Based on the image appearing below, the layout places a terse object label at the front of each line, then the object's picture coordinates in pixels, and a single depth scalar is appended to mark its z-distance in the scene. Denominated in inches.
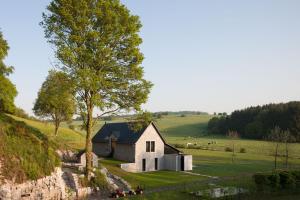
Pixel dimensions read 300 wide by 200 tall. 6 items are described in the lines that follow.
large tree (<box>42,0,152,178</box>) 1280.8
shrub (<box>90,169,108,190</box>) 1343.8
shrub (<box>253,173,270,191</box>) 1576.0
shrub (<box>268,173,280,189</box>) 1599.4
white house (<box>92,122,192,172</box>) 2057.1
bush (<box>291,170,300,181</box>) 1694.4
